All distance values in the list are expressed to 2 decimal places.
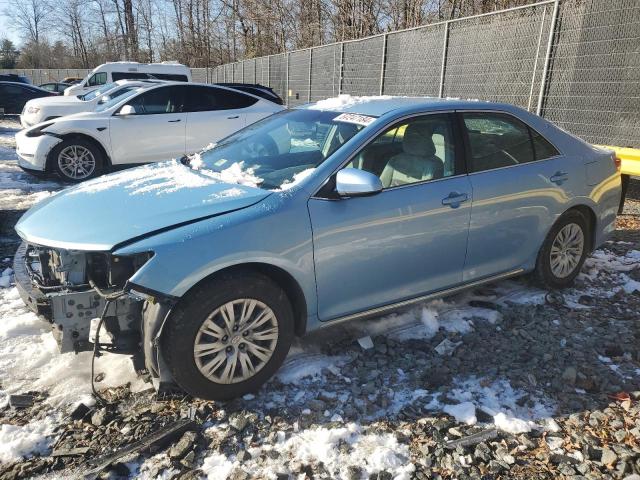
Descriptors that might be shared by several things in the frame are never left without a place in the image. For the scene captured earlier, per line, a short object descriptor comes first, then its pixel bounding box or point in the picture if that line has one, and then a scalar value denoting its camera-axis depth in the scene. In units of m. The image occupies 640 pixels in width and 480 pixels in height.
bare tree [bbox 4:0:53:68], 63.41
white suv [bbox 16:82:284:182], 8.45
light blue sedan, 2.79
